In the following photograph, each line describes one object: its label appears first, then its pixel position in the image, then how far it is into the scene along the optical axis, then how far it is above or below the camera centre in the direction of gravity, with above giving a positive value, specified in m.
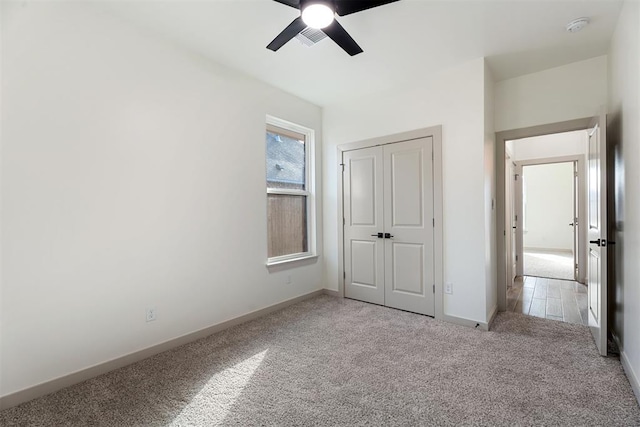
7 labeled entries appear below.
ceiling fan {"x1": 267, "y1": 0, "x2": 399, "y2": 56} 1.78 +1.26
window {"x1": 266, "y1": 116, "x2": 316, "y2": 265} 3.64 +0.28
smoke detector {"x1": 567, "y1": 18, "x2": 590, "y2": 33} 2.34 +1.50
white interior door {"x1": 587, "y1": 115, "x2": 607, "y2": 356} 2.34 -0.19
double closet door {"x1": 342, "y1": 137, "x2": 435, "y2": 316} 3.40 -0.17
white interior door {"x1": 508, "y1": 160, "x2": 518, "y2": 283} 4.78 -0.18
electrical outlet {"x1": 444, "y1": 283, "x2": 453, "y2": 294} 3.20 -0.84
